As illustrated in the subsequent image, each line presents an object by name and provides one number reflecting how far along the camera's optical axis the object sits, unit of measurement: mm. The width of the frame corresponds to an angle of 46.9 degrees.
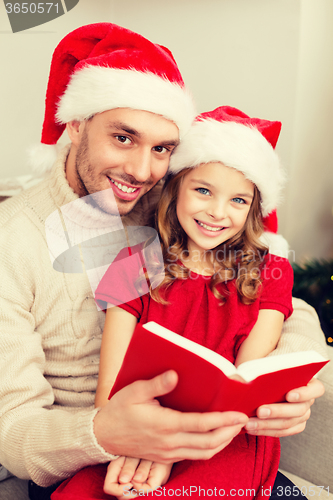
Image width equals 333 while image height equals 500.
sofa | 1101
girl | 1027
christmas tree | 1787
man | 834
